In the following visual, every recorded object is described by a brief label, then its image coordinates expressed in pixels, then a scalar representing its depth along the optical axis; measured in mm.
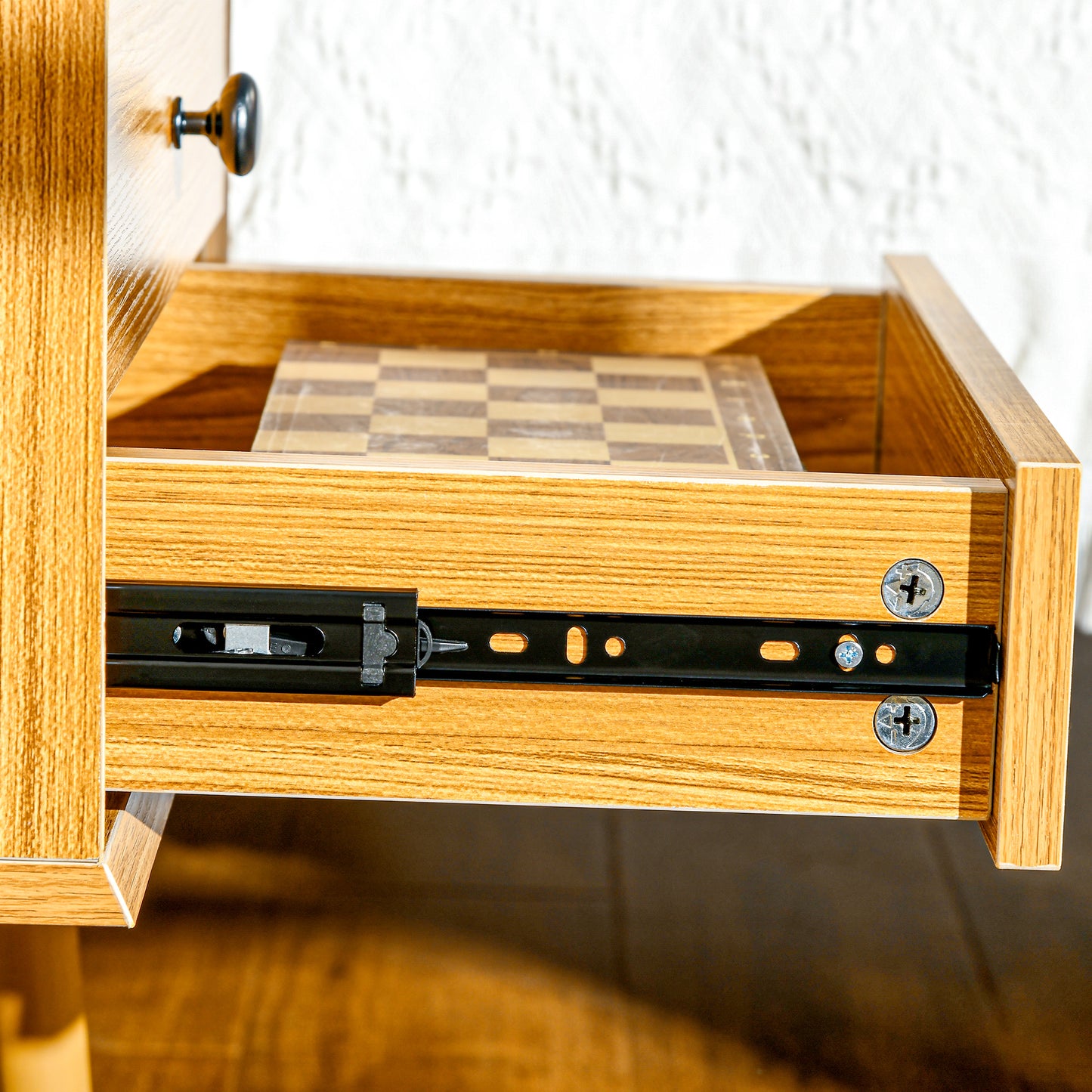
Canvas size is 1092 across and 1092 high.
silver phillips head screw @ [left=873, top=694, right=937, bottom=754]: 932
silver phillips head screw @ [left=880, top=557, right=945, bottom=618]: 922
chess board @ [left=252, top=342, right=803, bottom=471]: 1011
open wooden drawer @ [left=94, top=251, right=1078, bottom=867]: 917
